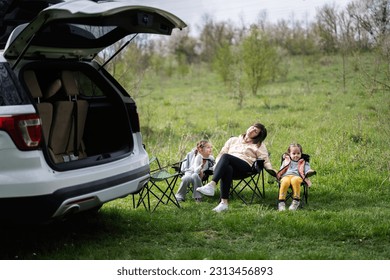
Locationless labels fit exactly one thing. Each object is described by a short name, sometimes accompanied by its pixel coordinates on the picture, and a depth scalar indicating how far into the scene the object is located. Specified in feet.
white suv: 20.86
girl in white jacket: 35.22
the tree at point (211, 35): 160.54
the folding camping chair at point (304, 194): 33.42
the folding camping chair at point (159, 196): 32.23
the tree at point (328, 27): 87.68
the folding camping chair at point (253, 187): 33.70
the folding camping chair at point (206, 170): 35.69
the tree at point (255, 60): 99.58
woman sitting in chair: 32.99
